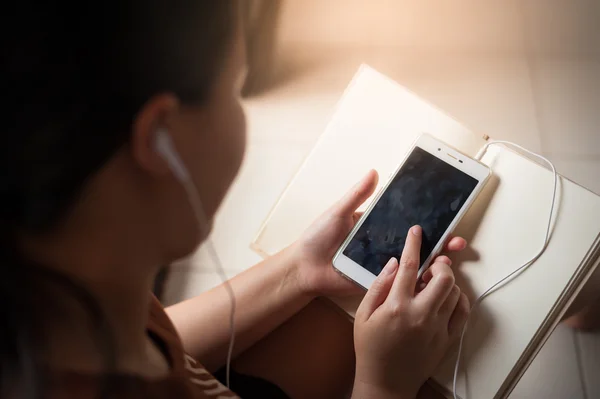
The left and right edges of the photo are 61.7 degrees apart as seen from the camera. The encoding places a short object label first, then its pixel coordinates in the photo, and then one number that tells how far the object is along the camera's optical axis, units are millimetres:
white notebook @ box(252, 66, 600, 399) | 542
